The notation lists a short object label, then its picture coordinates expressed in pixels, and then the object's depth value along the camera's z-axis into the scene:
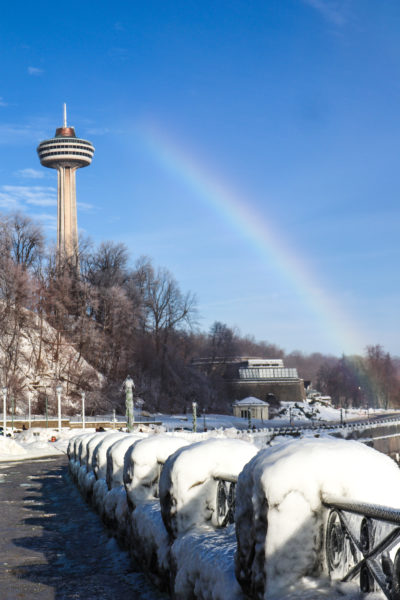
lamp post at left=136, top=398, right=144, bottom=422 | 78.69
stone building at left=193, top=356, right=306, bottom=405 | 102.69
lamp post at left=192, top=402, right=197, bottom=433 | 53.90
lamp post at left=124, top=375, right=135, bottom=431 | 36.72
